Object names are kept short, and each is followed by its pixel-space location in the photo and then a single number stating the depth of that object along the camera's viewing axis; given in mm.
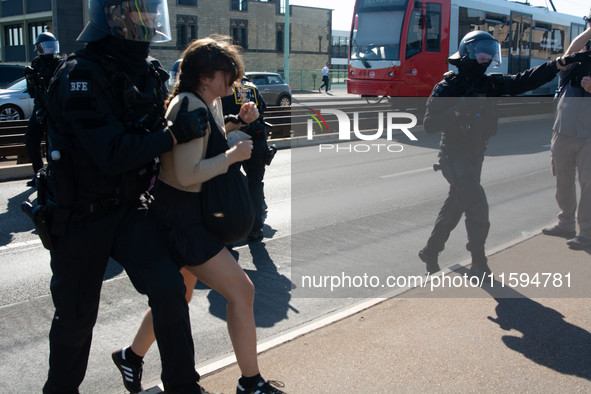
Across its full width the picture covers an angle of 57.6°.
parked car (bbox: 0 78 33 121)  14453
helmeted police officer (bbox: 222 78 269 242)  5091
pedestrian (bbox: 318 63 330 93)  39025
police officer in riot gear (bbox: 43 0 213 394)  2182
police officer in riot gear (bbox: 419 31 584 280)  4273
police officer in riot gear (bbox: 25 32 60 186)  6523
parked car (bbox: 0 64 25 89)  17500
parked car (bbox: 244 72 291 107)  25094
